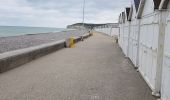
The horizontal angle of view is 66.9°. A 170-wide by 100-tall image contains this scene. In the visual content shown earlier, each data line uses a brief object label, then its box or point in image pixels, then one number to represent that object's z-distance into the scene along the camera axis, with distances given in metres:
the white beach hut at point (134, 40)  5.79
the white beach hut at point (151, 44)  3.44
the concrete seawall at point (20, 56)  4.88
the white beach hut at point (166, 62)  2.95
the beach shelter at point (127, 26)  8.17
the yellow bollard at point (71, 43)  11.81
